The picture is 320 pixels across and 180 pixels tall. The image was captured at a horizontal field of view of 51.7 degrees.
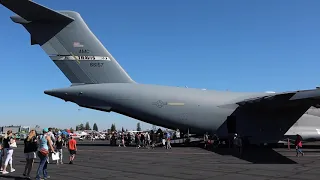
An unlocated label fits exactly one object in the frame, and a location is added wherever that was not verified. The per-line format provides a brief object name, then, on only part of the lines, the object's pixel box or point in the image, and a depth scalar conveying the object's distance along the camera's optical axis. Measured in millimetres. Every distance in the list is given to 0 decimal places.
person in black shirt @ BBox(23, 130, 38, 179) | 8246
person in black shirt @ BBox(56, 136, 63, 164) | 12305
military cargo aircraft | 18656
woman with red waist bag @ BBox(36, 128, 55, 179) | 7774
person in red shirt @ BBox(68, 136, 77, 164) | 11820
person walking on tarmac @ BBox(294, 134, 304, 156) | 13938
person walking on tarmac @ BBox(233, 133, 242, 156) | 14843
